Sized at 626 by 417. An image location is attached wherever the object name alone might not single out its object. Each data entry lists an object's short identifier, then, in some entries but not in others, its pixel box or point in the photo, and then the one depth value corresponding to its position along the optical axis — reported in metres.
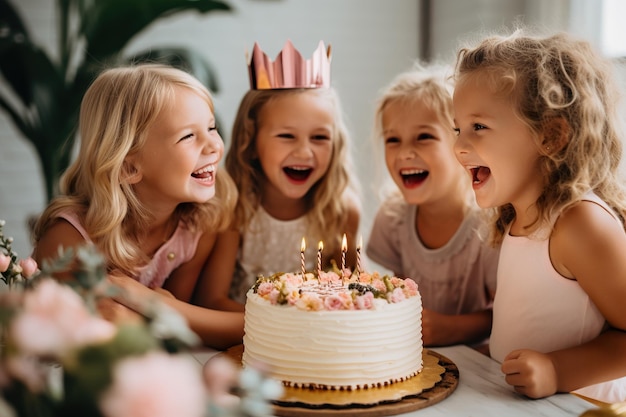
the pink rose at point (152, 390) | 0.56
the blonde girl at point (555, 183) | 1.42
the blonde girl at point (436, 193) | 2.12
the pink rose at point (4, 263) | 1.21
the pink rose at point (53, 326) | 0.59
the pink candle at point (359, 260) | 1.46
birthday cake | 1.28
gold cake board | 1.20
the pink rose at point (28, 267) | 1.24
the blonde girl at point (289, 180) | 2.20
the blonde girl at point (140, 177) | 1.77
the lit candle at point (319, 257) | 1.48
